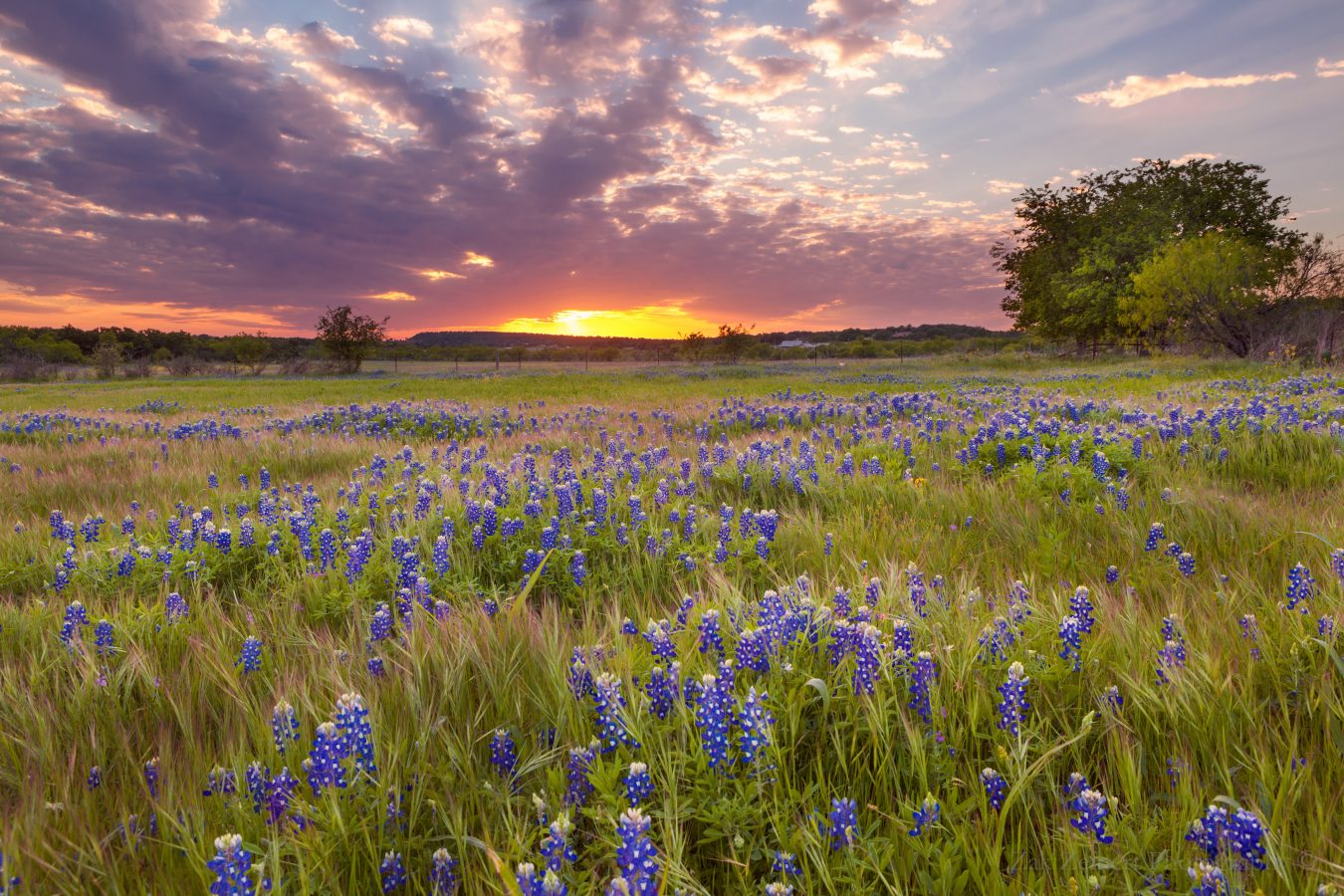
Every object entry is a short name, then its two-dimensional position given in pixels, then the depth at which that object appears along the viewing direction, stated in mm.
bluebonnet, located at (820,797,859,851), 1576
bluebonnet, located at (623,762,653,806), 1638
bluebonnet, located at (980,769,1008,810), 1739
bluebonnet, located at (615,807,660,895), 1354
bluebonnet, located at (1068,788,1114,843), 1567
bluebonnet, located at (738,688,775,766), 1776
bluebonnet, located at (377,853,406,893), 1573
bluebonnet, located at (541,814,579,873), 1467
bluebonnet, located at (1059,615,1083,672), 2273
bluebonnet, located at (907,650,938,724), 2055
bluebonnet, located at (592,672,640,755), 1925
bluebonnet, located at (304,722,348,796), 1681
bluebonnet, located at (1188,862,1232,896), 1343
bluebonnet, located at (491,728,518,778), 1923
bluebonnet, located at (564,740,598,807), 1791
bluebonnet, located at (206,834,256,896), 1362
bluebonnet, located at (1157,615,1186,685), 2133
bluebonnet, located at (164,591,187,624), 3191
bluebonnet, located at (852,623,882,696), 2090
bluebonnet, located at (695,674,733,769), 1787
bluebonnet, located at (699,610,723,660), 2361
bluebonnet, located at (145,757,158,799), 1949
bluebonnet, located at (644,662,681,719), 2083
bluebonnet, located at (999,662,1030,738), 1939
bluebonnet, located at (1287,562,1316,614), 2648
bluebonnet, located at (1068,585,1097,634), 2479
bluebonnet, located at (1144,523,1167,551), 3824
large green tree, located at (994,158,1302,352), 48719
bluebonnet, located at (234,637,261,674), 2688
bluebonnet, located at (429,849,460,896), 1552
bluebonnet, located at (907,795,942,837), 1638
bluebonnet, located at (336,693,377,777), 1803
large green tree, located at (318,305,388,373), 72312
